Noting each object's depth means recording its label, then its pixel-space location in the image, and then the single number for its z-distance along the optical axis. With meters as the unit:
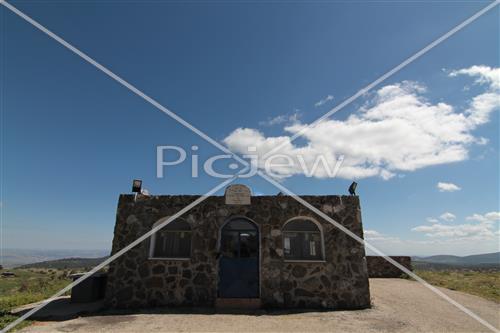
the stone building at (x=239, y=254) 9.95
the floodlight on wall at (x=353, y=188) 11.14
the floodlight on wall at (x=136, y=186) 11.14
